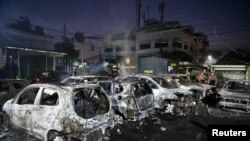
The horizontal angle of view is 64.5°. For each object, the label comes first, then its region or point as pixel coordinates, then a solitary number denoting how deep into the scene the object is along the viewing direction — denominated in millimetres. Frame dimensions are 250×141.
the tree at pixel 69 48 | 43728
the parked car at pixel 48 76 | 19031
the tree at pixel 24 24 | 32594
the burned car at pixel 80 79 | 11828
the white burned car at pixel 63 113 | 4914
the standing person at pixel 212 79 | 14922
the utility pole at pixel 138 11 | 36094
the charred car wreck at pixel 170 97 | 9547
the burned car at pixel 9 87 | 9913
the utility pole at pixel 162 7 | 37506
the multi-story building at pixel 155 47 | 32750
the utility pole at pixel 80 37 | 27297
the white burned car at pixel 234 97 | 9352
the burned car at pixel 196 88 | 11914
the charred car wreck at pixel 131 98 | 7215
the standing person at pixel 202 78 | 15641
